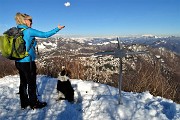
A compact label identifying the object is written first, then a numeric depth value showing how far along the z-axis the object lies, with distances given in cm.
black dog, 311
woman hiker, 261
